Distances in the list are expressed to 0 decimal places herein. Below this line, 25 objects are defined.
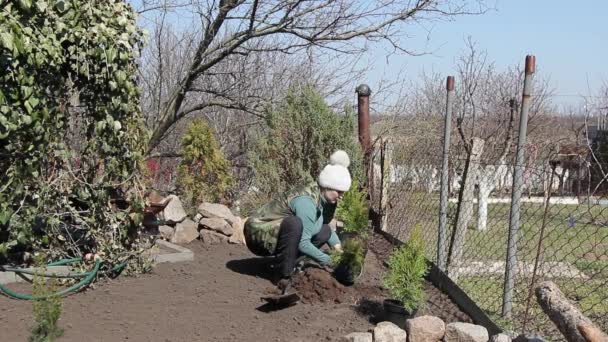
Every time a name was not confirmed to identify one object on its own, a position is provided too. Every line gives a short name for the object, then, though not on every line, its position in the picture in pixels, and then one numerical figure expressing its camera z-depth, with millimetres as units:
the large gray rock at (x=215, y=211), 7398
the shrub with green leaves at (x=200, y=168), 8312
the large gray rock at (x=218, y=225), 7250
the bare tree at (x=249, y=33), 9484
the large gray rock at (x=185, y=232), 7037
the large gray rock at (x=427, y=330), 3857
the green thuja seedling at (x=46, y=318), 3164
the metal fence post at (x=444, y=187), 5223
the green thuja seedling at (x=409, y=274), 4168
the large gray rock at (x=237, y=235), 7281
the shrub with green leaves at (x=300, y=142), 7754
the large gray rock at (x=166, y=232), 7055
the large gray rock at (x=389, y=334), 3869
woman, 5023
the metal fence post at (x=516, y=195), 3943
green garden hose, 4633
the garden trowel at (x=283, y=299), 4488
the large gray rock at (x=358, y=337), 3820
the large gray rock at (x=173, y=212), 7090
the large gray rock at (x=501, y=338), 3527
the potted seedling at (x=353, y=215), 5551
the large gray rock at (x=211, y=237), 7219
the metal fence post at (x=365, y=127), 7652
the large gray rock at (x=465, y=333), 3755
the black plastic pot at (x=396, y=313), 4211
